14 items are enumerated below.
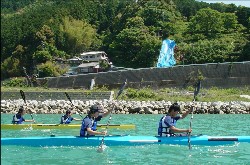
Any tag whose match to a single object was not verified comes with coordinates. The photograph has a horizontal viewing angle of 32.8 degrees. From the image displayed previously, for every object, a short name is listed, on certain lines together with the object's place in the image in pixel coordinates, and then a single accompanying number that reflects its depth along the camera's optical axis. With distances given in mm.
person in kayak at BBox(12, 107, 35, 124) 16928
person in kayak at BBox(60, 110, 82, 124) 16891
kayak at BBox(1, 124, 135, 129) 16263
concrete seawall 39531
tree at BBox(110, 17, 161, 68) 53931
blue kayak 11234
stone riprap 27281
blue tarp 36250
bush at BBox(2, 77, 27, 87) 42050
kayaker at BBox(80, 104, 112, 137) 10789
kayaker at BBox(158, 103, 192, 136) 10672
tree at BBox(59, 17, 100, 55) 67688
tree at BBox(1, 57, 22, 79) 49962
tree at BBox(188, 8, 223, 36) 59219
